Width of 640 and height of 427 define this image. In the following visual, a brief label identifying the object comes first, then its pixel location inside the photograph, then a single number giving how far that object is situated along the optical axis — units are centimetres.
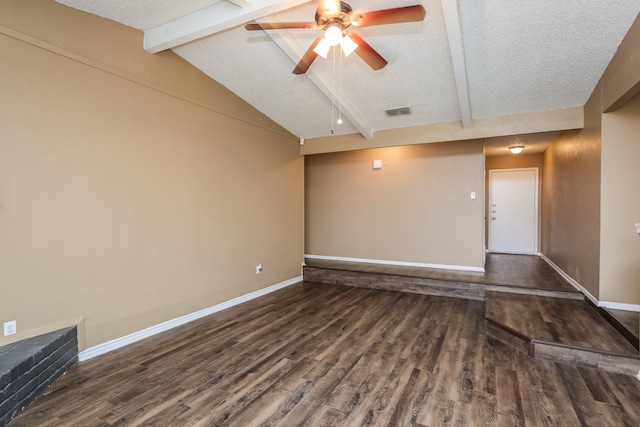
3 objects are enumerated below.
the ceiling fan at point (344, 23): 212
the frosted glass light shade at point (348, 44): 242
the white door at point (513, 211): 731
